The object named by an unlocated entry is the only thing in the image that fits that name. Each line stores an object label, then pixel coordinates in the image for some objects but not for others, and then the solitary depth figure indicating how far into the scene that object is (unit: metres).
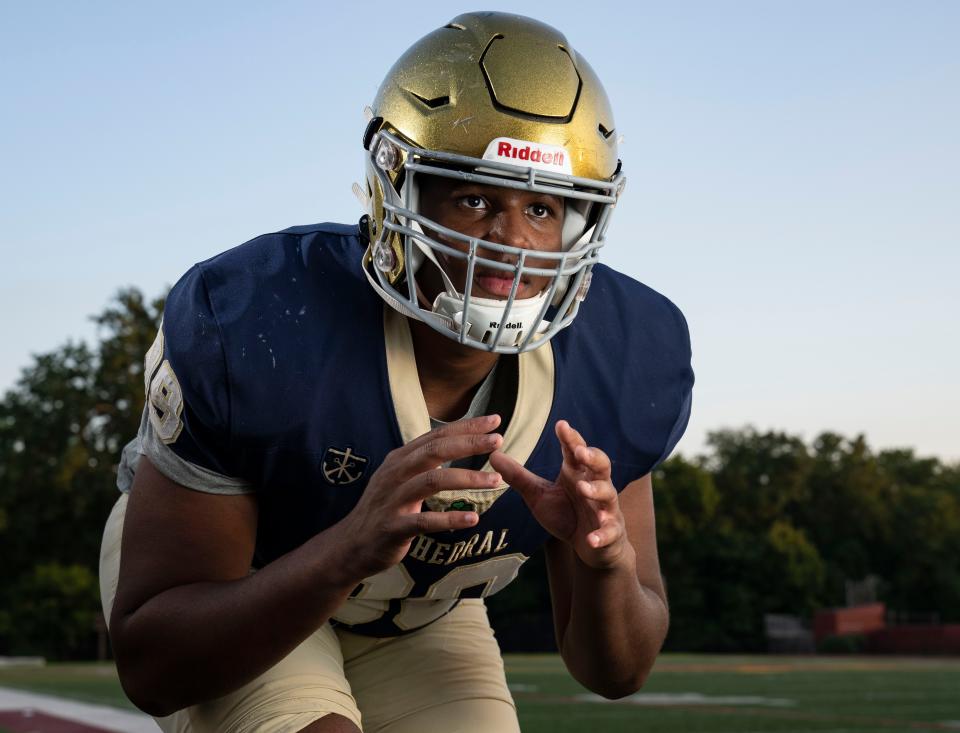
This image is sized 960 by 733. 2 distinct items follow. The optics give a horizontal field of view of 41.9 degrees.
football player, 1.81
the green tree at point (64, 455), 27.97
